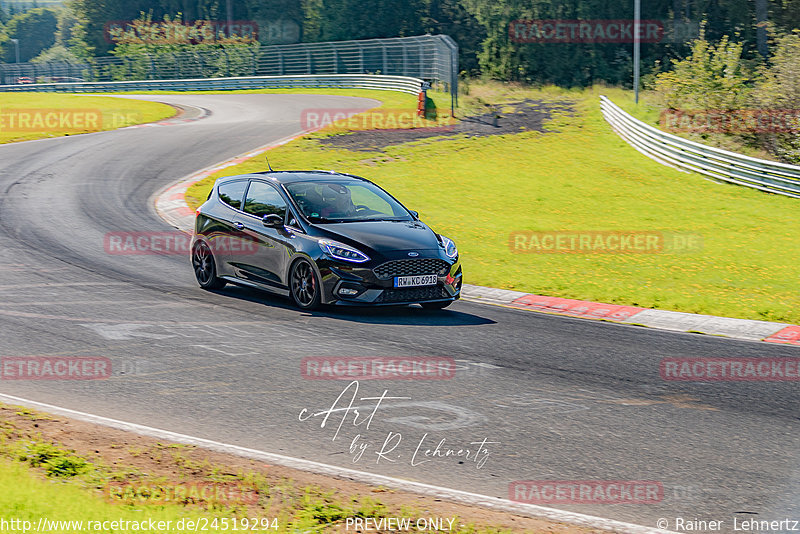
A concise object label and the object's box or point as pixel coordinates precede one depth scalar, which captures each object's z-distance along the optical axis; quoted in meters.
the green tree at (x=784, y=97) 31.77
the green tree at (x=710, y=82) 34.94
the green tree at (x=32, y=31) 165.25
